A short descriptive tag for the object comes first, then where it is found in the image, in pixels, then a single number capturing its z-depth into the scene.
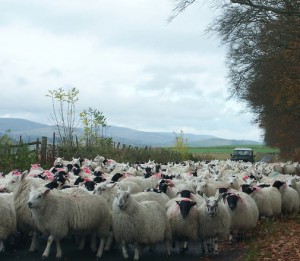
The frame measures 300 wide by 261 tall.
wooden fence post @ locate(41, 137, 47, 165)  23.99
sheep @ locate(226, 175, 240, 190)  16.22
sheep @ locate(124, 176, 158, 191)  14.55
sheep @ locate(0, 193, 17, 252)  10.02
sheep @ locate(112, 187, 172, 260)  10.34
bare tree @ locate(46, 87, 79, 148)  30.66
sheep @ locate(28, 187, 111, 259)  10.17
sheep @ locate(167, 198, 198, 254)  11.02
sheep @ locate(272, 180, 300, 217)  15.76
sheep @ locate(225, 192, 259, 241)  12.62
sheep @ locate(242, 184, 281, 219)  14.41
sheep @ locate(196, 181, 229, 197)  14.78
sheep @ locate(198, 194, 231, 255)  11.21
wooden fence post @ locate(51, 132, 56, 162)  25.31
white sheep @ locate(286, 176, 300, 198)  17.33
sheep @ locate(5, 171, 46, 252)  10.88
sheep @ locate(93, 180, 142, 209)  11.76
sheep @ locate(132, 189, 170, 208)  11.71
